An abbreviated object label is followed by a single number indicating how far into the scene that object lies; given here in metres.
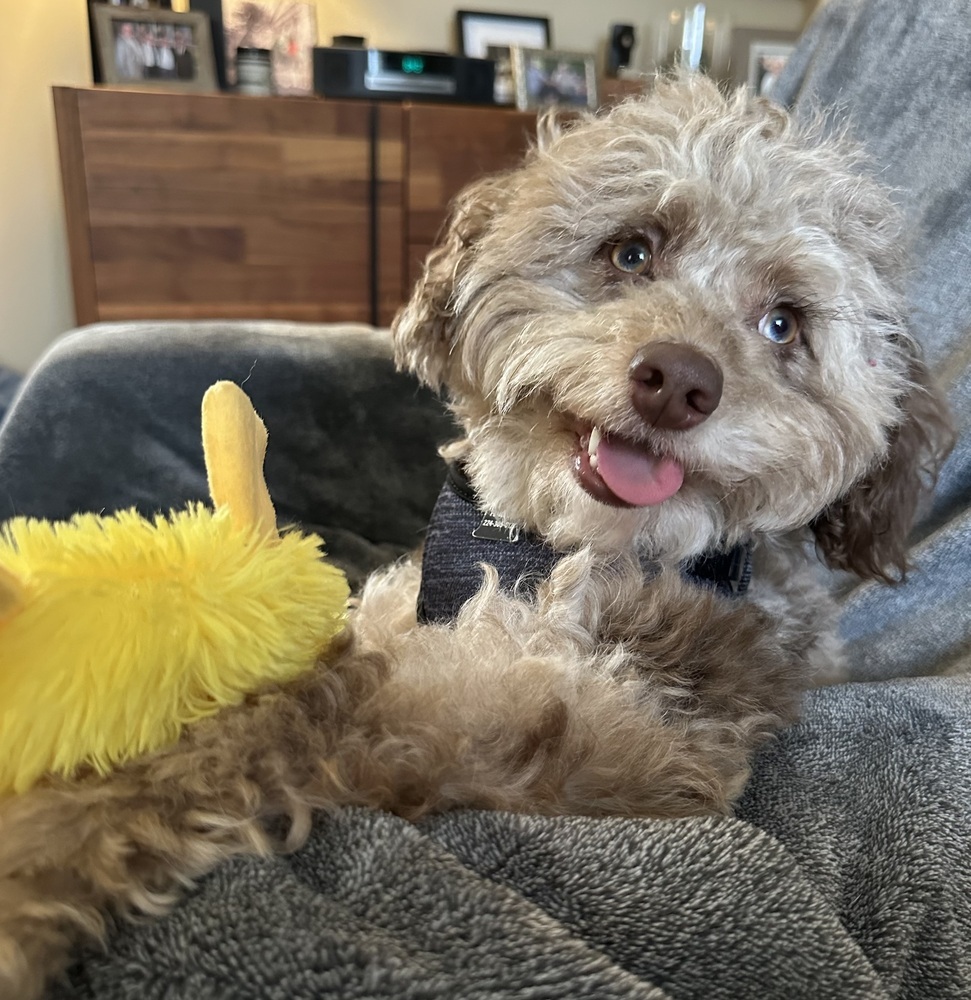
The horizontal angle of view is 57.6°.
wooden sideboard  2.86
